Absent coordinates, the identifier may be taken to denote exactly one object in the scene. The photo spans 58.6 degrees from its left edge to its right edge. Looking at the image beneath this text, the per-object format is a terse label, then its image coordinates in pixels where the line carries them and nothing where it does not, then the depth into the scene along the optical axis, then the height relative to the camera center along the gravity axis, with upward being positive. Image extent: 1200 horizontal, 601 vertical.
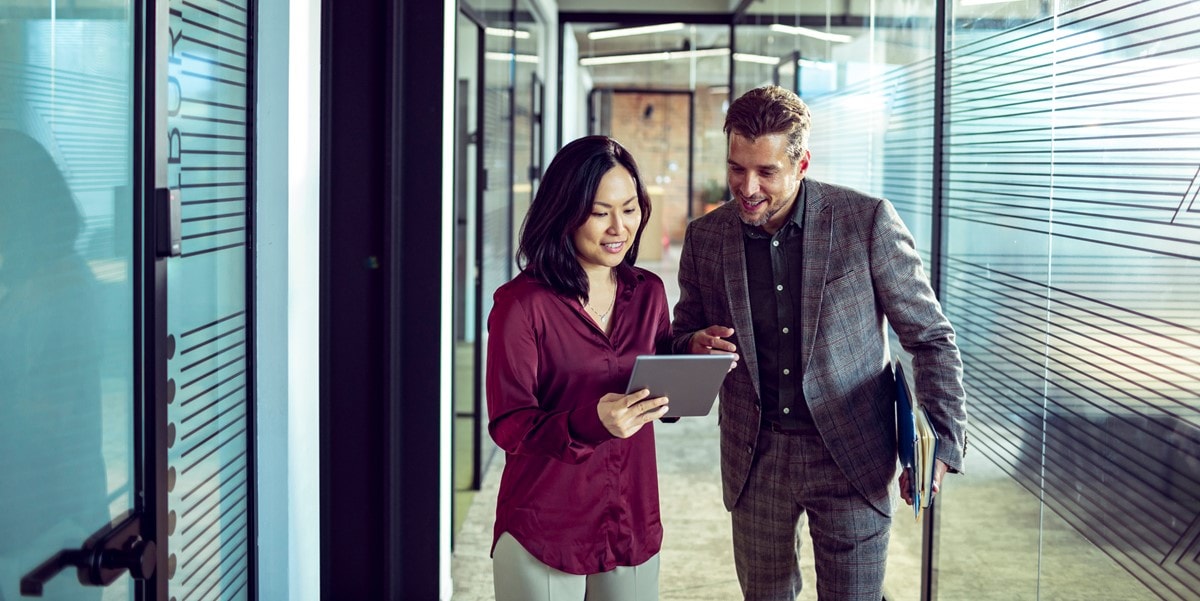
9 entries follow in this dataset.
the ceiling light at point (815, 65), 4.58 +0.78
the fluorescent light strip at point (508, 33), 4.96 +1.01
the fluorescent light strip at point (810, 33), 4.30 +0.92
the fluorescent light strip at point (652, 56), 8.65 +1.48
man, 2.15 -0.23
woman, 1.88 -0.27
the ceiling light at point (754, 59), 6.11 +1.11
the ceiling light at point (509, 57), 5.04 +0.92
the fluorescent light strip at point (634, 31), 8.27 +1.60
